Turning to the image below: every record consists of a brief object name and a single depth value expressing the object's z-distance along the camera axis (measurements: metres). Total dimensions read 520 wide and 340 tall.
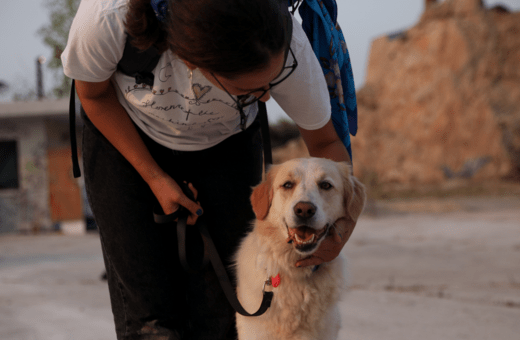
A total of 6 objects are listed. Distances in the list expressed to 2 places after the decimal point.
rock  14.70
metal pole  15.18
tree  19.09
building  11.12
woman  1.36
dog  1.78
